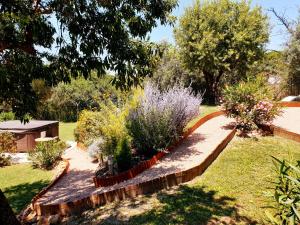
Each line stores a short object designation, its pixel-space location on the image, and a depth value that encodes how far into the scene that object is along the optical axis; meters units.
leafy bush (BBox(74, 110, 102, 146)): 10.12
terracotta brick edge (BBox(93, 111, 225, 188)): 6.81
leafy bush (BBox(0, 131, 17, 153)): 13.65
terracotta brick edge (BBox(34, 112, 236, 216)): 5.85
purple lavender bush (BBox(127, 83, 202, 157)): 7.79
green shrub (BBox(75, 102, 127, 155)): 7.78
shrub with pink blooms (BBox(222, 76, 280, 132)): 8.75
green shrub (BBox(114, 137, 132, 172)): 7.16
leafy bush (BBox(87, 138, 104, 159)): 8.57
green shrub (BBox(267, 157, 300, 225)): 2.87
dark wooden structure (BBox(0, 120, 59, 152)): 13.85
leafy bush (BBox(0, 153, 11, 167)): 11.73
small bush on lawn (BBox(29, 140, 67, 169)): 10.75
